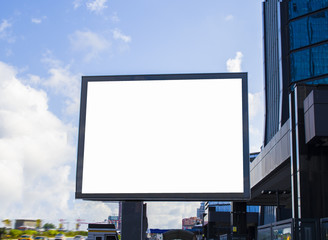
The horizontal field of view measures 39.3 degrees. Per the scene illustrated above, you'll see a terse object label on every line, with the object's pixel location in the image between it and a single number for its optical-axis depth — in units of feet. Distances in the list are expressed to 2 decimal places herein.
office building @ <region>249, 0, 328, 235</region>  67.67
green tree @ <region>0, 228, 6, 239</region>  95.78
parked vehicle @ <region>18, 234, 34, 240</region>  109.70
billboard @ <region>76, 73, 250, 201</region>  44.86
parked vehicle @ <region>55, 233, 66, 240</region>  122.01
